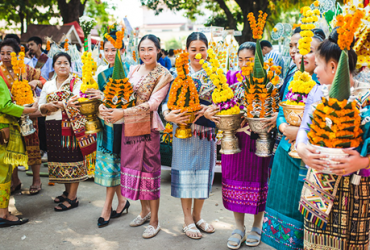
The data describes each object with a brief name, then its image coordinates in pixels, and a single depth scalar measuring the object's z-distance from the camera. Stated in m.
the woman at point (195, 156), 2.99
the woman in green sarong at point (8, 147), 3.24
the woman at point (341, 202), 1.71
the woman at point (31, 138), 4.23
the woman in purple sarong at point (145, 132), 3.03
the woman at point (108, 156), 3.33
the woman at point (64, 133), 3.74
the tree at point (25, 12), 13.64
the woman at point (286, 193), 2.16
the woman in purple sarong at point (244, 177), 2.80
